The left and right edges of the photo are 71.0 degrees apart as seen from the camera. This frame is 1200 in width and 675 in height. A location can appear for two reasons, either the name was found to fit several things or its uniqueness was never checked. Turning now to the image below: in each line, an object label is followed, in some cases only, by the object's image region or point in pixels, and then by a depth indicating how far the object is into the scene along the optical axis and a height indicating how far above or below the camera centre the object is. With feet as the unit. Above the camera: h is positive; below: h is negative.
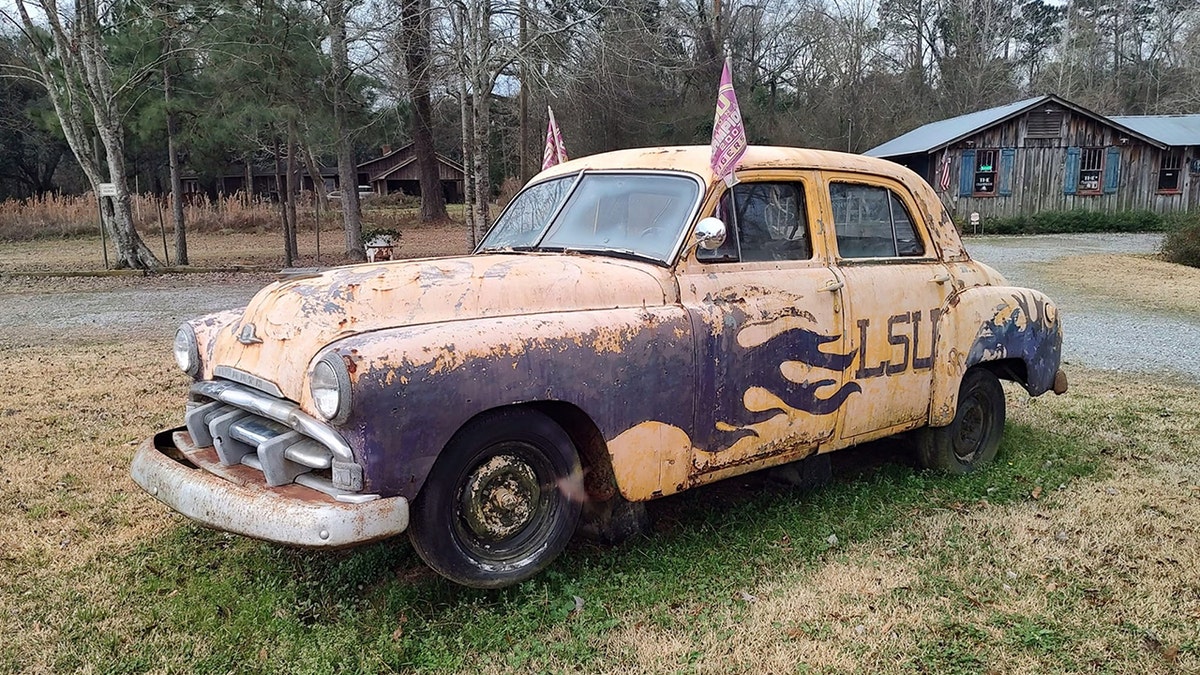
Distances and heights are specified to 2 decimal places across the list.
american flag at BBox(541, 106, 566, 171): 19.43 +1.38
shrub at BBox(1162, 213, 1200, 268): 61.93 -2.81
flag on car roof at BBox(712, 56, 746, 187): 13.12 +1.12
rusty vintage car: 10.01 -2.08
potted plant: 70.90 -1.86
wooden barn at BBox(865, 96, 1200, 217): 94.63 +5.16
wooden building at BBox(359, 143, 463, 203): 163.63 +7.29
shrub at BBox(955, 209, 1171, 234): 94.53 -1.85
